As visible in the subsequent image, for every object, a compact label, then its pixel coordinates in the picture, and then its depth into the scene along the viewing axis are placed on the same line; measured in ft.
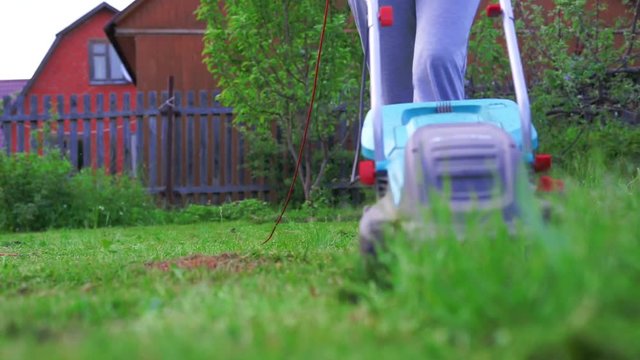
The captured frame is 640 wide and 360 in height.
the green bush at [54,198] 27.50
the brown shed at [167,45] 53.36
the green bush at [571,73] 26.35
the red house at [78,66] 80.69
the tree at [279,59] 28.45
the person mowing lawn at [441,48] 10.25
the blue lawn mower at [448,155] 7.31
